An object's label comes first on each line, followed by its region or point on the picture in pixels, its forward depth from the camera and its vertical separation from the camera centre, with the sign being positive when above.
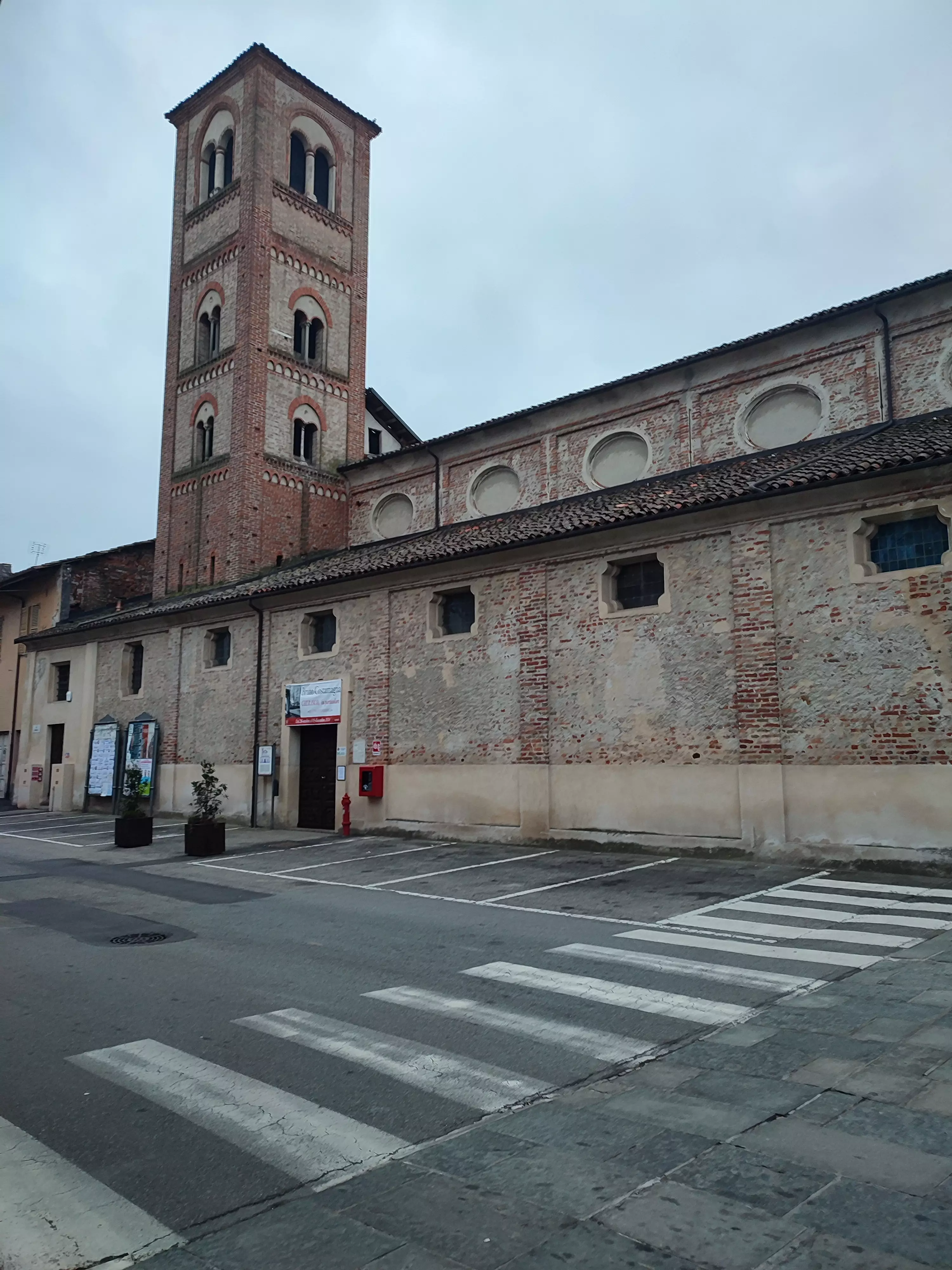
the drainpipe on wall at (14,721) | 32.47 +1.76
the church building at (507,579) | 13.23 +3.61
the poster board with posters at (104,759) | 26.78 +0.34
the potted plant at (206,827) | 16.31 -1.02
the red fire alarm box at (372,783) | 18.97 -0.29
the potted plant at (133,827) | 18.02 -1.12
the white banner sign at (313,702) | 20.48 +1.52
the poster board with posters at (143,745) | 25.47 +0.71
